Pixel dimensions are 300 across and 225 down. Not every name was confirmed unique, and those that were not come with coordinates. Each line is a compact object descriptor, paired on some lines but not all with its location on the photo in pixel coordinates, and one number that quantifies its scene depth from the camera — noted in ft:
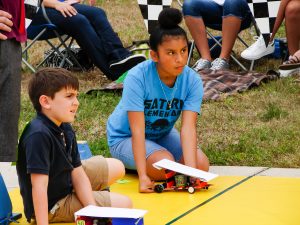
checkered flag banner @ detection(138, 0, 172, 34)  48.96
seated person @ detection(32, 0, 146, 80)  46.94
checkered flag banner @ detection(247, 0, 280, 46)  46.56
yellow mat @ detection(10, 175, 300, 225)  23.73
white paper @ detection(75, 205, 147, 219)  20.93
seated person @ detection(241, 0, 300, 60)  45.76
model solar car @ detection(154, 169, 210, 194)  27.34
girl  27.90
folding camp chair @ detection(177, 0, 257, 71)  47.94
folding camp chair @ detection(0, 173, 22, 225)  23.50
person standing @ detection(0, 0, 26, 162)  24.12
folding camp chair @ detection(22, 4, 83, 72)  47.66
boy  21.80
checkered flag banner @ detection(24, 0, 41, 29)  33.86
